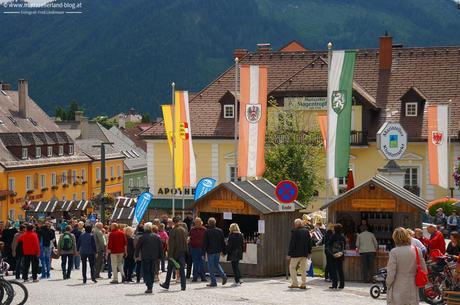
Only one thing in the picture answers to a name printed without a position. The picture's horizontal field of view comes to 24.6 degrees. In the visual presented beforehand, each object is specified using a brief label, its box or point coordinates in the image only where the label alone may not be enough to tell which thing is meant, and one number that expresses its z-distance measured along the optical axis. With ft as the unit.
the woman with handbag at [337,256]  72.79
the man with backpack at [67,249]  85.15
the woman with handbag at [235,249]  75.77
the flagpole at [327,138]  91.33
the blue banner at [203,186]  106.93
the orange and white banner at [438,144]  132.05
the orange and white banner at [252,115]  107.24
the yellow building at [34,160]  241.14
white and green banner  91.35
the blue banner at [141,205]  107.45
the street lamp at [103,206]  141.55
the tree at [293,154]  145.59
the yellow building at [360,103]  165.07
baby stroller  66.39
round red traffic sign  76.84
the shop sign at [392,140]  138.21
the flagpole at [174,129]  126.41
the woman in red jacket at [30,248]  82.07
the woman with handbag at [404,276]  45.39
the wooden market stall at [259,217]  80.74
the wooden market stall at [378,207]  77.41
